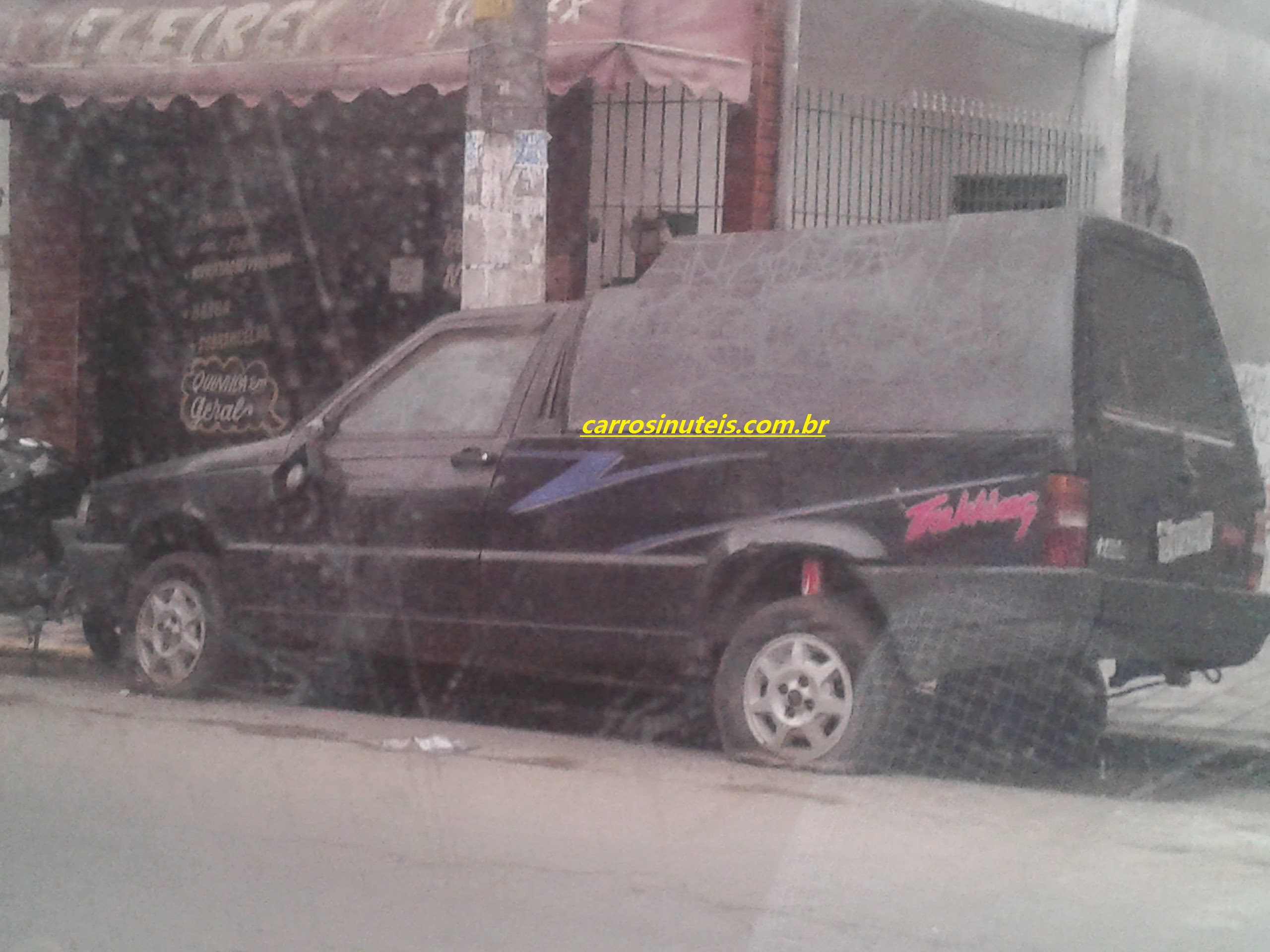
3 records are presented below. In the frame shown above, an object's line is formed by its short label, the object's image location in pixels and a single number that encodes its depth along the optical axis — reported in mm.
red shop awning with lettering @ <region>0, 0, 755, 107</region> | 9945
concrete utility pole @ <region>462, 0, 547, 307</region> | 8758
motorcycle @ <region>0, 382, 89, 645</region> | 9719
